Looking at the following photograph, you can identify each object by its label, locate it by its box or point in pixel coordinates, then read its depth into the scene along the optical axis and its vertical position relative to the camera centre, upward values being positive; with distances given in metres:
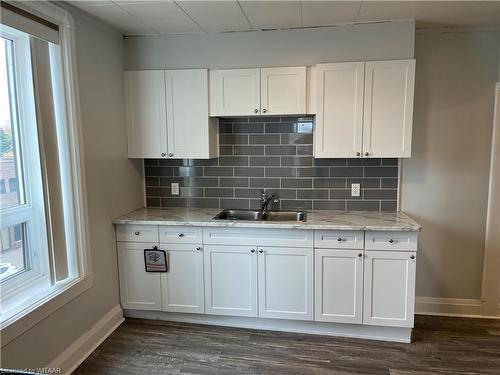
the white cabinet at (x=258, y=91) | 2.97 +0.47
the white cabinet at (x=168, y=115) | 3.11 +0.30
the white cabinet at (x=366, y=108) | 2.86 +0.31
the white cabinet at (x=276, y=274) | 2.77 -1.00
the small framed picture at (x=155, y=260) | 3.04 -0.92
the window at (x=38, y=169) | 2.16 -0.12
